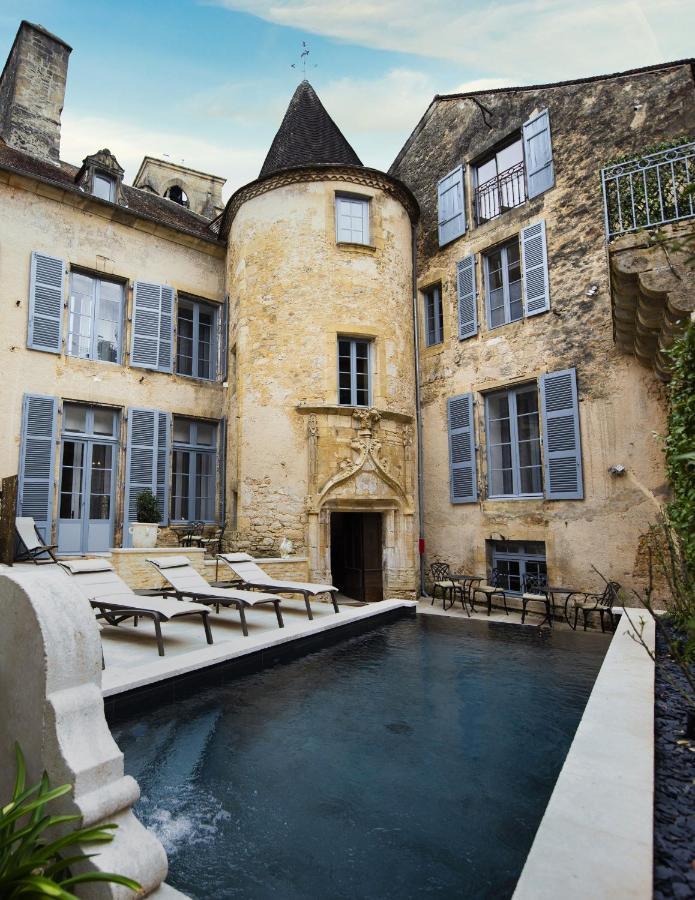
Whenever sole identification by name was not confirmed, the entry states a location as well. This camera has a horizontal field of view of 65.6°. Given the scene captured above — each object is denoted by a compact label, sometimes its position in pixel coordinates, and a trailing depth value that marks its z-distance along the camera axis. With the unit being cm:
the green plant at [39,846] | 146
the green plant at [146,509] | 938
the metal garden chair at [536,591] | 822
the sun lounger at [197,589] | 582
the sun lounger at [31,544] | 814
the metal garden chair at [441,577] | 1005
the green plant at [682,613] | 241
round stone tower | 1013
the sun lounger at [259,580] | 688
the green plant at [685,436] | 370
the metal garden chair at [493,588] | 905
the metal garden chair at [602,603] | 757
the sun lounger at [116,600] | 498
